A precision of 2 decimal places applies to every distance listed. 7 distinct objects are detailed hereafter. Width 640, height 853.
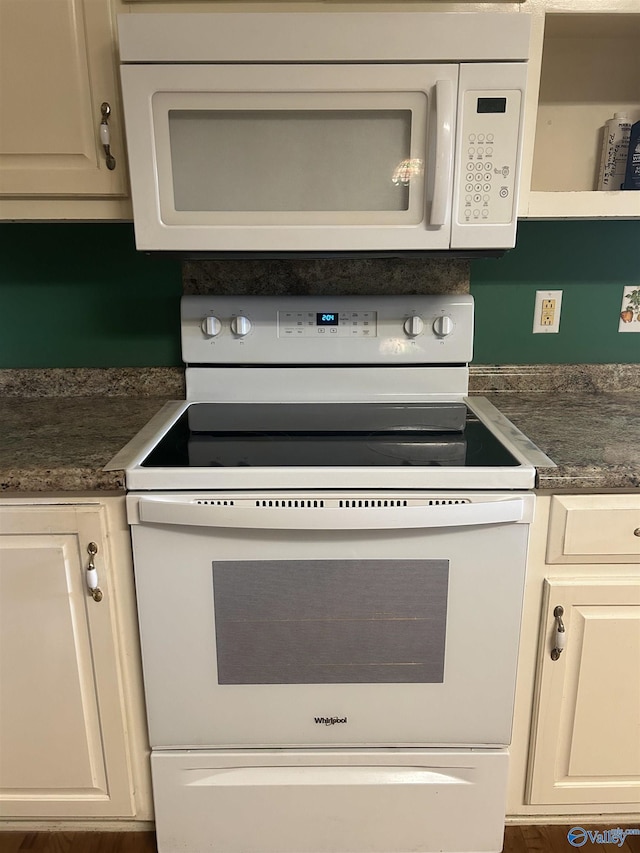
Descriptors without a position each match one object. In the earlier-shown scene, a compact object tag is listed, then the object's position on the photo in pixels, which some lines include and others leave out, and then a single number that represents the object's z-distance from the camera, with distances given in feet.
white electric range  3.55
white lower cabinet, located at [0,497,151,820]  3.69
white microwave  3.60
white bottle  4.54
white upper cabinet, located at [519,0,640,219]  4.60
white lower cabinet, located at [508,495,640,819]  3.70
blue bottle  4.37
